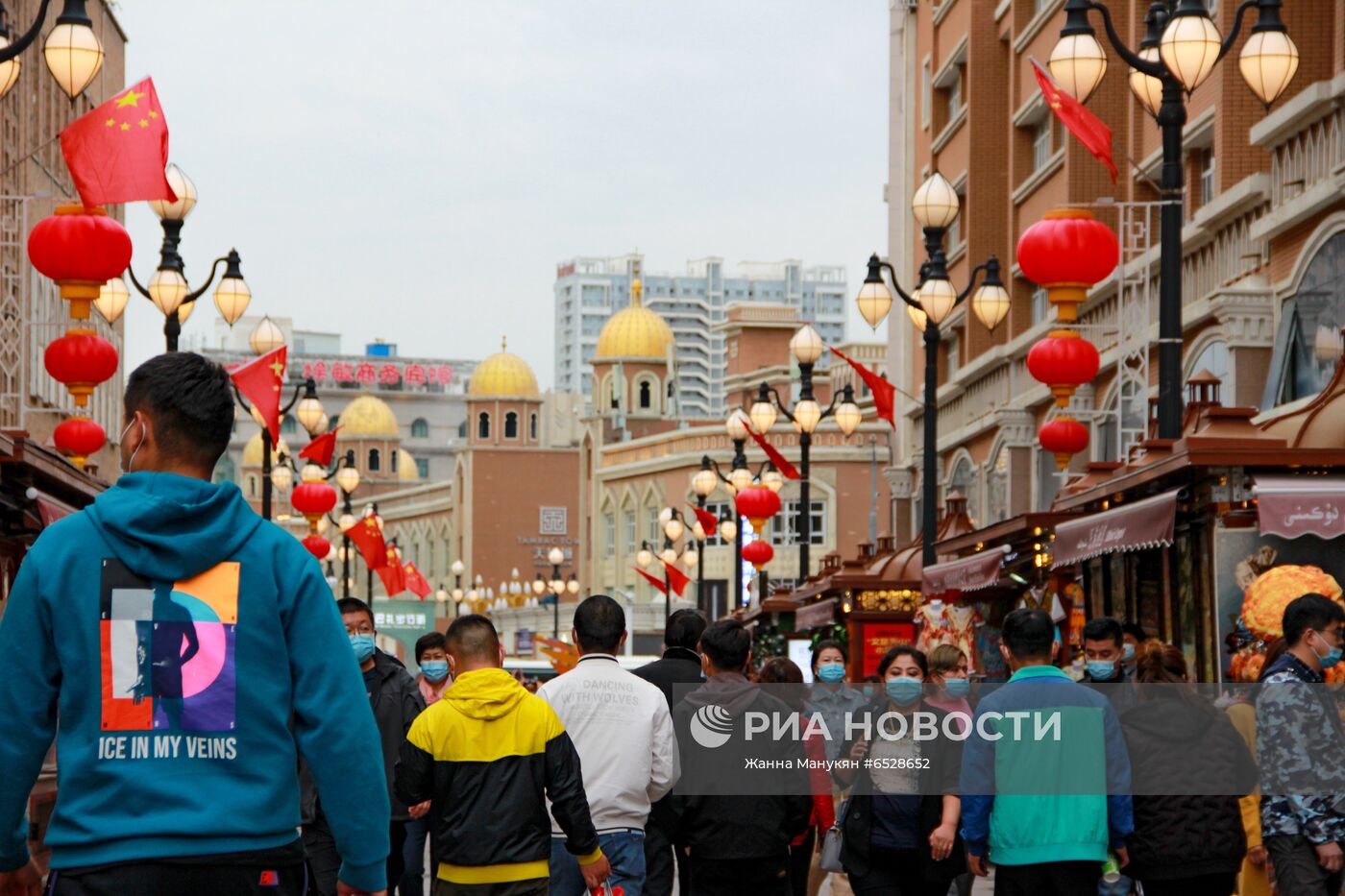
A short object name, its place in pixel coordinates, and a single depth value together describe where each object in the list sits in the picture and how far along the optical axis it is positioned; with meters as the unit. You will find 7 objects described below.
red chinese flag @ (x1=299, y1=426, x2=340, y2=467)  32.38
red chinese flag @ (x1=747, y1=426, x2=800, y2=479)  32.47
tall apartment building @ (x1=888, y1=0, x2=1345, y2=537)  22.50
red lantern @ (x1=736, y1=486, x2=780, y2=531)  37.34
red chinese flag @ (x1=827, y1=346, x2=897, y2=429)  25.94
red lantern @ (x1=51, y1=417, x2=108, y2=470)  23.25
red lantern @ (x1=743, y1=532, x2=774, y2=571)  40.94
